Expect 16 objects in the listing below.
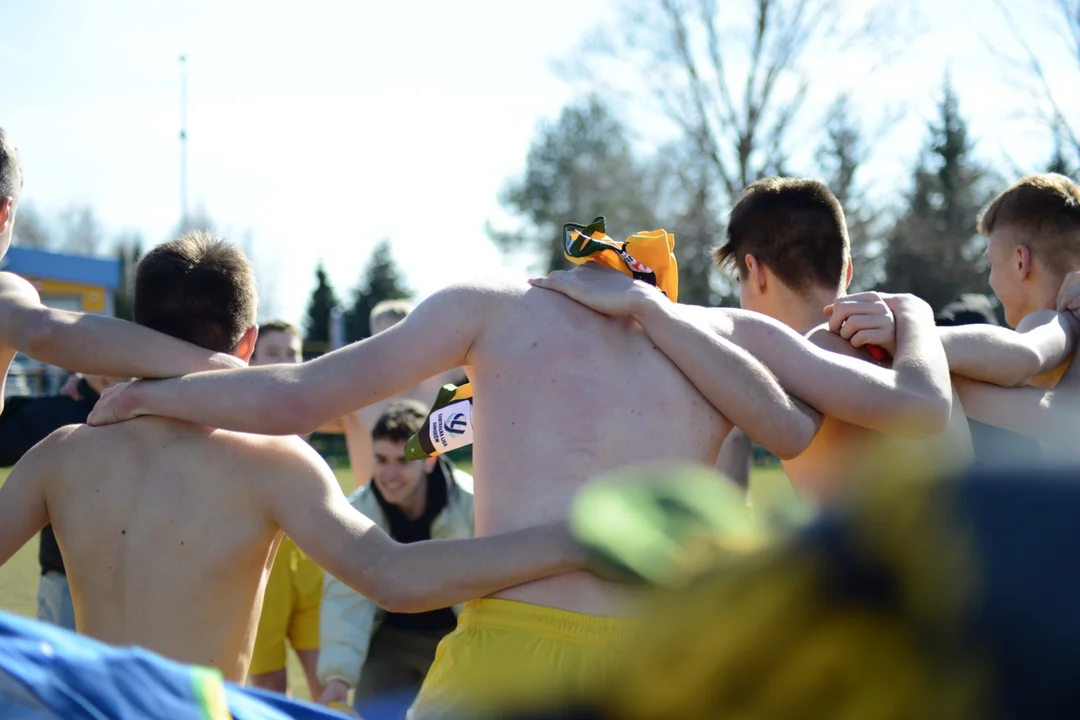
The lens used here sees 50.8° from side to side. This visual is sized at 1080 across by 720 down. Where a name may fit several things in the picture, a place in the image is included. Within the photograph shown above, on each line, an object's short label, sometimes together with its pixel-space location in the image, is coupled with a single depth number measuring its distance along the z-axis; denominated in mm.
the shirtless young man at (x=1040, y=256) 3875
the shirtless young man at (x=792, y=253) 3596
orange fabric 2867
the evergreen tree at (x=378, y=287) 45500
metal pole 41438
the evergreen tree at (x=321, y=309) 45312
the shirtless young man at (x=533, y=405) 2512
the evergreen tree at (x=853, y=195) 29297
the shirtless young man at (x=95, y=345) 2715
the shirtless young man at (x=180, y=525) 2758
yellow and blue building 31141
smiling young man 5430
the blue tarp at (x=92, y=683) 1470
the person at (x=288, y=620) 5602
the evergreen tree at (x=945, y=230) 35406
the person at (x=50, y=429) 5156
